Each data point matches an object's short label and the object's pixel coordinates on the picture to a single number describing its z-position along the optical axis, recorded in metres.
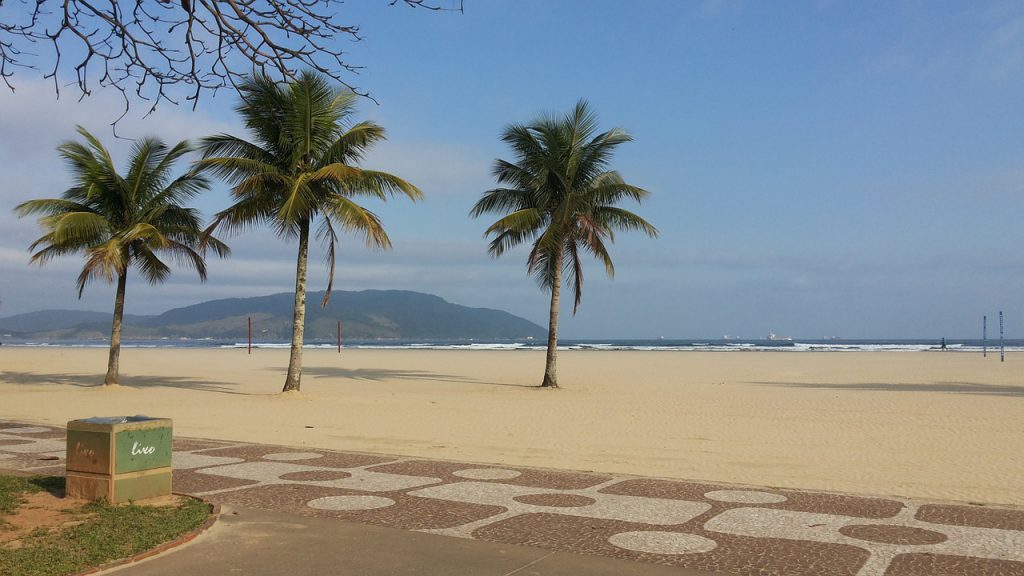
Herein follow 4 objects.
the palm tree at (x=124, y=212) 21.47
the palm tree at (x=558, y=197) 22.52
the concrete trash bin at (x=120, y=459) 6.26
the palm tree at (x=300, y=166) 18.23
